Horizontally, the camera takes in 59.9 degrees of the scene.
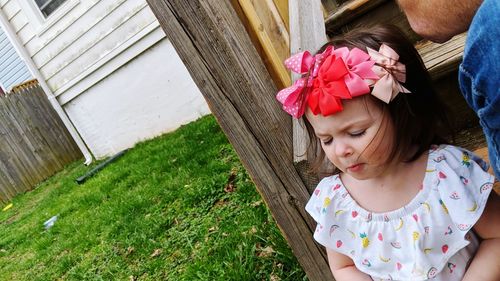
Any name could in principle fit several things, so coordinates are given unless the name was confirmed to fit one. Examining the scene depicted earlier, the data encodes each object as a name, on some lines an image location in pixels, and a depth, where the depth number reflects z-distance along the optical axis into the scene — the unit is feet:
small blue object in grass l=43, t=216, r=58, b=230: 17.60
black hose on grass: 21.99
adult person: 2.33
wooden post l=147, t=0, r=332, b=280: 4.24
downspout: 25.34
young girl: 3.81
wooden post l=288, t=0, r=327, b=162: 4.64
